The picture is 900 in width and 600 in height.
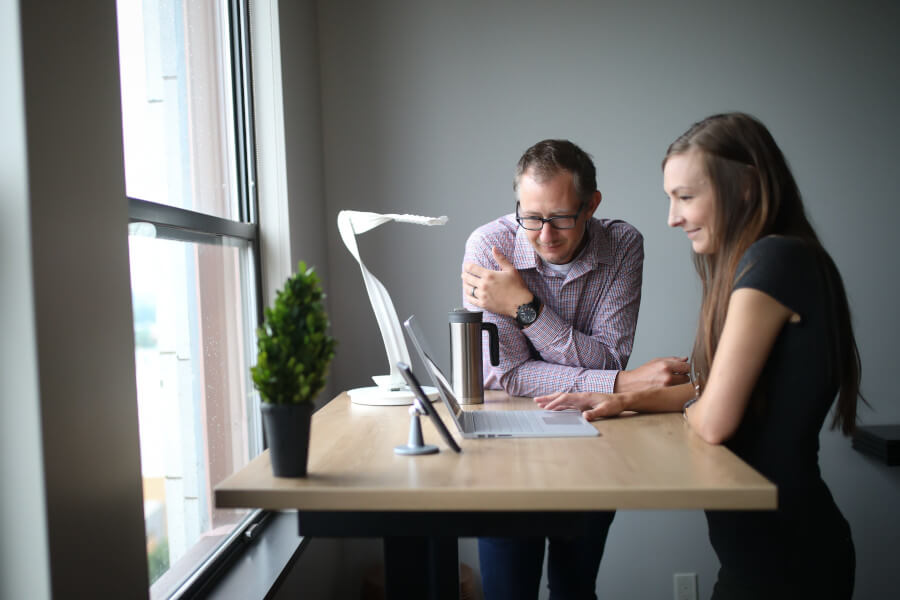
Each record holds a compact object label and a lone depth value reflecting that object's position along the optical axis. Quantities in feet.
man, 5.88
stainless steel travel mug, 5.74
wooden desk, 3.34
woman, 3.87
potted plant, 3.51
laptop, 4.50
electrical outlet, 9.48
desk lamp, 5.92
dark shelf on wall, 8.91
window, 4.86
